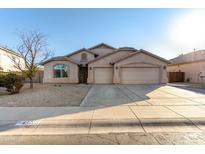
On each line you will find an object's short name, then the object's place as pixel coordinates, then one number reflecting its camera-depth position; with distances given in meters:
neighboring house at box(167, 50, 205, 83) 22.31
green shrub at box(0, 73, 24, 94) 12.52
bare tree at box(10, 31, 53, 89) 16.65
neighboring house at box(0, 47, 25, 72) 25.39
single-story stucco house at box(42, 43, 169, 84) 19.97
